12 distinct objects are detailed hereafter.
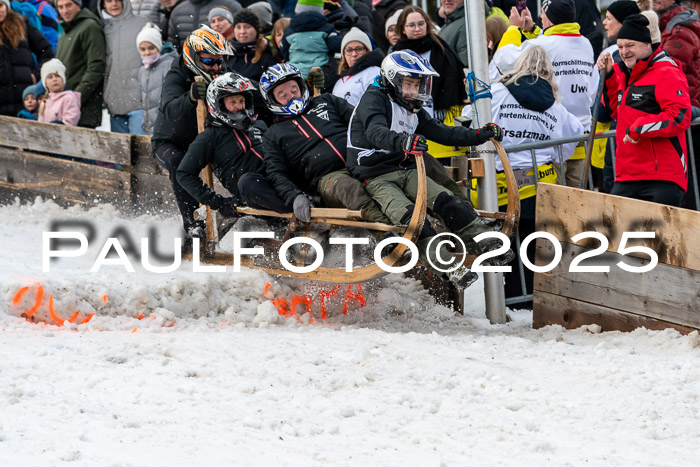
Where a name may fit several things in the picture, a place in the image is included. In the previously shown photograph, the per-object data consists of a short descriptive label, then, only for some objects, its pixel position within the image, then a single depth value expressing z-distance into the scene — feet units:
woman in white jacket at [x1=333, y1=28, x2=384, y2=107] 55.75
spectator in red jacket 42.55
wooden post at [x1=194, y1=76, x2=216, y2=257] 51.75
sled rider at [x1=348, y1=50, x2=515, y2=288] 42.34
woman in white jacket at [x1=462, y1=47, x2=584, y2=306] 49.55
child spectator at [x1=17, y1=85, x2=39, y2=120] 76.18
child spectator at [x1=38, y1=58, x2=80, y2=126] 71.61
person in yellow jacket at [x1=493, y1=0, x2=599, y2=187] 52.31
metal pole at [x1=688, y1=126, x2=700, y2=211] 47.62
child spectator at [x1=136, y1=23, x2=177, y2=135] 66.59
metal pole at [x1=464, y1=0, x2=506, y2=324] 46.01
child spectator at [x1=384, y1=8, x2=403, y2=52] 61.70
